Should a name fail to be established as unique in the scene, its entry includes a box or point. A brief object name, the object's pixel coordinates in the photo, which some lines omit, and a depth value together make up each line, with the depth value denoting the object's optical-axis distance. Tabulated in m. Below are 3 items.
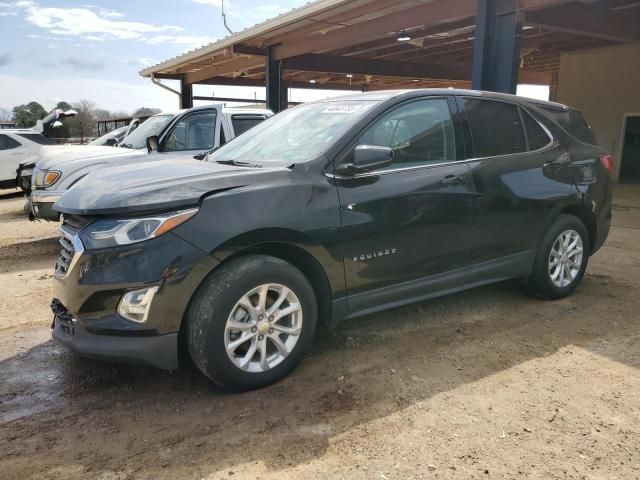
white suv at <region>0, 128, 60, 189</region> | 14.21
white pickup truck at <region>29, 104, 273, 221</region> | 7.09
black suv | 2.93
